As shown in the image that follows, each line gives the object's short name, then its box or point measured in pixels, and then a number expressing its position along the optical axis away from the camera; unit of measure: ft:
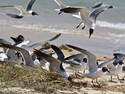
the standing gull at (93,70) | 51.89
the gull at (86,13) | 56.18
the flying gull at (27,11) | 72.22
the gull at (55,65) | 49.32
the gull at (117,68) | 56.95
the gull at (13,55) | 56.39
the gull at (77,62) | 56.24
